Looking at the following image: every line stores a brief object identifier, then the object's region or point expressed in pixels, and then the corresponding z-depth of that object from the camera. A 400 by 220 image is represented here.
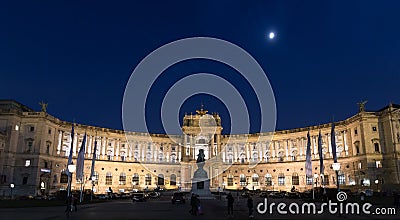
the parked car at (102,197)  55.99
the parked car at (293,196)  57.92
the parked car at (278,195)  63.46
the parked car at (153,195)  63.26
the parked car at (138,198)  48.43
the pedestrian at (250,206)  22.91
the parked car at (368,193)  60.36
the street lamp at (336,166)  29.91
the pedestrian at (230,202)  25.03
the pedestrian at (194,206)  25.73
